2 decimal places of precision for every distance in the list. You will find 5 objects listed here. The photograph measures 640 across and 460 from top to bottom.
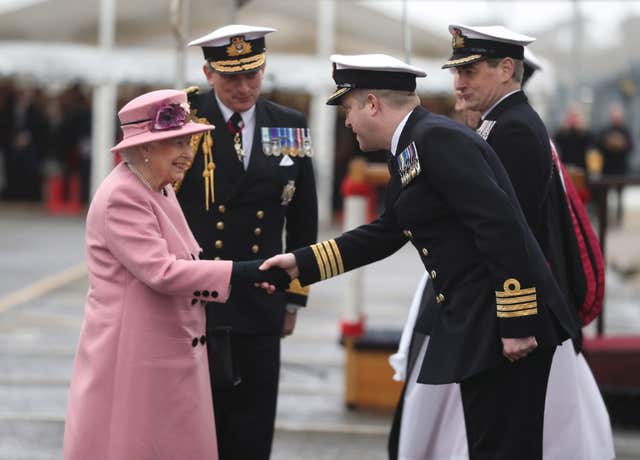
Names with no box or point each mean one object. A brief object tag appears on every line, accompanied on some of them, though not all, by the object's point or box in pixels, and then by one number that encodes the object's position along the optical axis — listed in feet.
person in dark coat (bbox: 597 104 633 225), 142.41
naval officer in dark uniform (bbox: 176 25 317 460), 30.66
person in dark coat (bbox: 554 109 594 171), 134.62
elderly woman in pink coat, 24.91
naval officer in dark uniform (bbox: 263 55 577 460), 24.13
